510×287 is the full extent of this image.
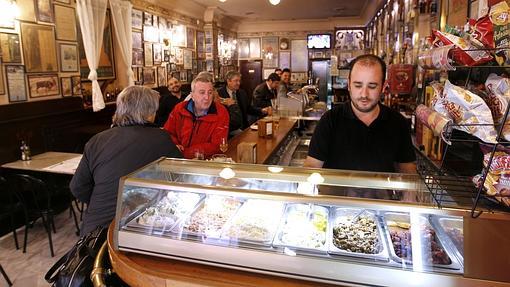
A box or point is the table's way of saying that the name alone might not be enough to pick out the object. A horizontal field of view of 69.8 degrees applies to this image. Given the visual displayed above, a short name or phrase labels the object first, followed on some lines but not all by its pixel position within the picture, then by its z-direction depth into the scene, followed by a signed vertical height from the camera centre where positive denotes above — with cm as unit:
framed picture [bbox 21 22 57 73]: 480 +51
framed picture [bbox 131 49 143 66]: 723 +53
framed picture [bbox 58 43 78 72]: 546 +42
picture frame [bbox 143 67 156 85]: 770 +18
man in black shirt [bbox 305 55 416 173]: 210 -32
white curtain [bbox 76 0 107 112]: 546 +80
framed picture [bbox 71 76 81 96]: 566 -1
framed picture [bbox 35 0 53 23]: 498 +101
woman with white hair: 218 -43
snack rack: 111 -35
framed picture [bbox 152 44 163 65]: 809 +69
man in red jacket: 347 -34
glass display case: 124 -57
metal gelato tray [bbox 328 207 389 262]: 129 -58
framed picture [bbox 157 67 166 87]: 835 +18
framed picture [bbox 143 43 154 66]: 771 +62
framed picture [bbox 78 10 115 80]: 640 +48
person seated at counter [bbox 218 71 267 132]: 565 -17
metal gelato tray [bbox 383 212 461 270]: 122 -59
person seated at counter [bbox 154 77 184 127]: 536 -32
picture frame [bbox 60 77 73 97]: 548 -4
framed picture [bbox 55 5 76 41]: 536 +92
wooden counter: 132 -71
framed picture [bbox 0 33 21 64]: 445 +46
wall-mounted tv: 1277 +144
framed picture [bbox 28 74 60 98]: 494 -1
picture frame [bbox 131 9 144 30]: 726 +130
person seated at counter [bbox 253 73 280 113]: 687 -19
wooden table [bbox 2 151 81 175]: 382 -87
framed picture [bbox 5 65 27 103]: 458 +2
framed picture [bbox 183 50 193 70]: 980 +66
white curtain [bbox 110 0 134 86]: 647 +102
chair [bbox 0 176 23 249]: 397 -133
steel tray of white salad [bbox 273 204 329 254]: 136 -57
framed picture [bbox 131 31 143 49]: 727 +90
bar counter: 316 -59
